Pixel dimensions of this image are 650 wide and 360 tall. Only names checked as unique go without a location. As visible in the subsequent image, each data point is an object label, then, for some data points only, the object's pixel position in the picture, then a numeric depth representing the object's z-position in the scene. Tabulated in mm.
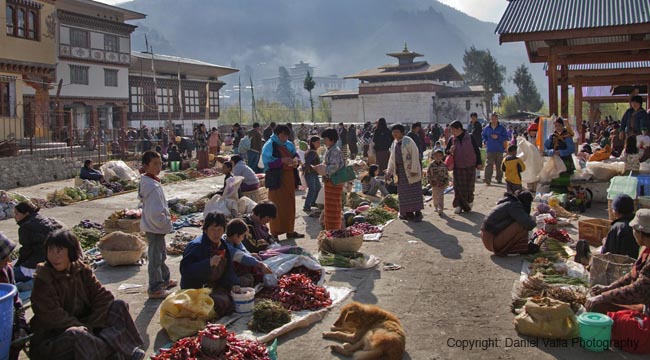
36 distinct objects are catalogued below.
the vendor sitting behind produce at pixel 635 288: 4398
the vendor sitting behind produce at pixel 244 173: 10055
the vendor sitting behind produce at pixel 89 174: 14266
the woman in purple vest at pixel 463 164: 9828
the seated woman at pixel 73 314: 3824
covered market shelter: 10664
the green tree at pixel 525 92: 63406
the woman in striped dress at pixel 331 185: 8000
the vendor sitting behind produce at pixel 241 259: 5465
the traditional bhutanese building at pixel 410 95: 57469
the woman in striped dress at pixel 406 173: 9062
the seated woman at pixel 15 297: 3967
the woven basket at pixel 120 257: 6996
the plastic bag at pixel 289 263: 5880
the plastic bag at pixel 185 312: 4691
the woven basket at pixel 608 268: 5055
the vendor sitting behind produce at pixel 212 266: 5125
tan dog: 4215
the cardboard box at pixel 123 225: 8805
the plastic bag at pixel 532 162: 11219
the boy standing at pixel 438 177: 9766
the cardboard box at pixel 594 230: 7316
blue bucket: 3725
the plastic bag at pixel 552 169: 10414
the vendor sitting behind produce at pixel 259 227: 6488
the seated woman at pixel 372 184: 12063
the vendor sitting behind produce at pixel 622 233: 5500
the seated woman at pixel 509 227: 6918
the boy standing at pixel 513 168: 10094
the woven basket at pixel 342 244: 7098
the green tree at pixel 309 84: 53594
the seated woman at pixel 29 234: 6145
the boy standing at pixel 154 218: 5703
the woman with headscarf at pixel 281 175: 8289
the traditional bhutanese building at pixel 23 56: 20656
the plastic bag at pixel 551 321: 4504
